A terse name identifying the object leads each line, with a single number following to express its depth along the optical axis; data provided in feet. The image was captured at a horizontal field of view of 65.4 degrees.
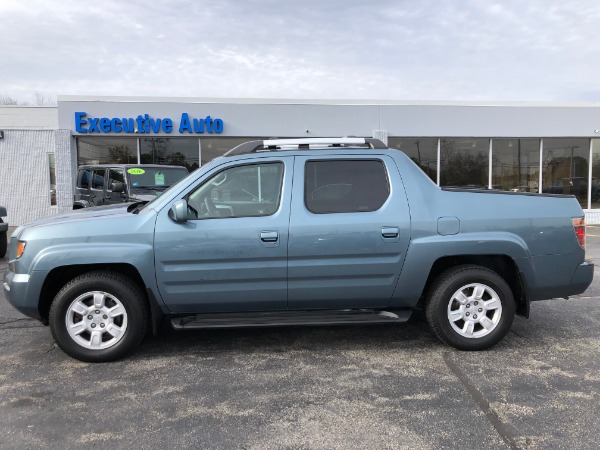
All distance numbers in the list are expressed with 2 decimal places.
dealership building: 46.96
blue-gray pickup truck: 12.85
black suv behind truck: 30.94
